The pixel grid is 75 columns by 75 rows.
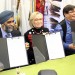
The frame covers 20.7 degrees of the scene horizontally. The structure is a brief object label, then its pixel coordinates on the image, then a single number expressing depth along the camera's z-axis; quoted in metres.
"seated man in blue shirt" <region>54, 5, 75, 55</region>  2.45
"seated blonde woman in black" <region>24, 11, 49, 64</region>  2.30
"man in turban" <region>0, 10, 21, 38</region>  2.32
